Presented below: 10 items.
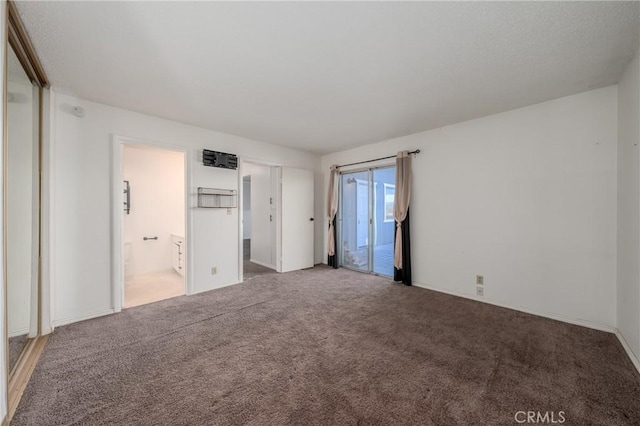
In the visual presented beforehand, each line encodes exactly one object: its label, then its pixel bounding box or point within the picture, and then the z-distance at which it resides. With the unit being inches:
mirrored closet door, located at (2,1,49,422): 65.2
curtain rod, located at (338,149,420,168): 155.6
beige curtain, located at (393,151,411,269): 157.4
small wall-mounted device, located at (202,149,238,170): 144.8
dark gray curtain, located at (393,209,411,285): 156.5
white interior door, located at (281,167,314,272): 191.3
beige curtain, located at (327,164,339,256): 204.4
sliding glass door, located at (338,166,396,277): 185.9
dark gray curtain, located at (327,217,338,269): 203.2
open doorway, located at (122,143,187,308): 175.8
